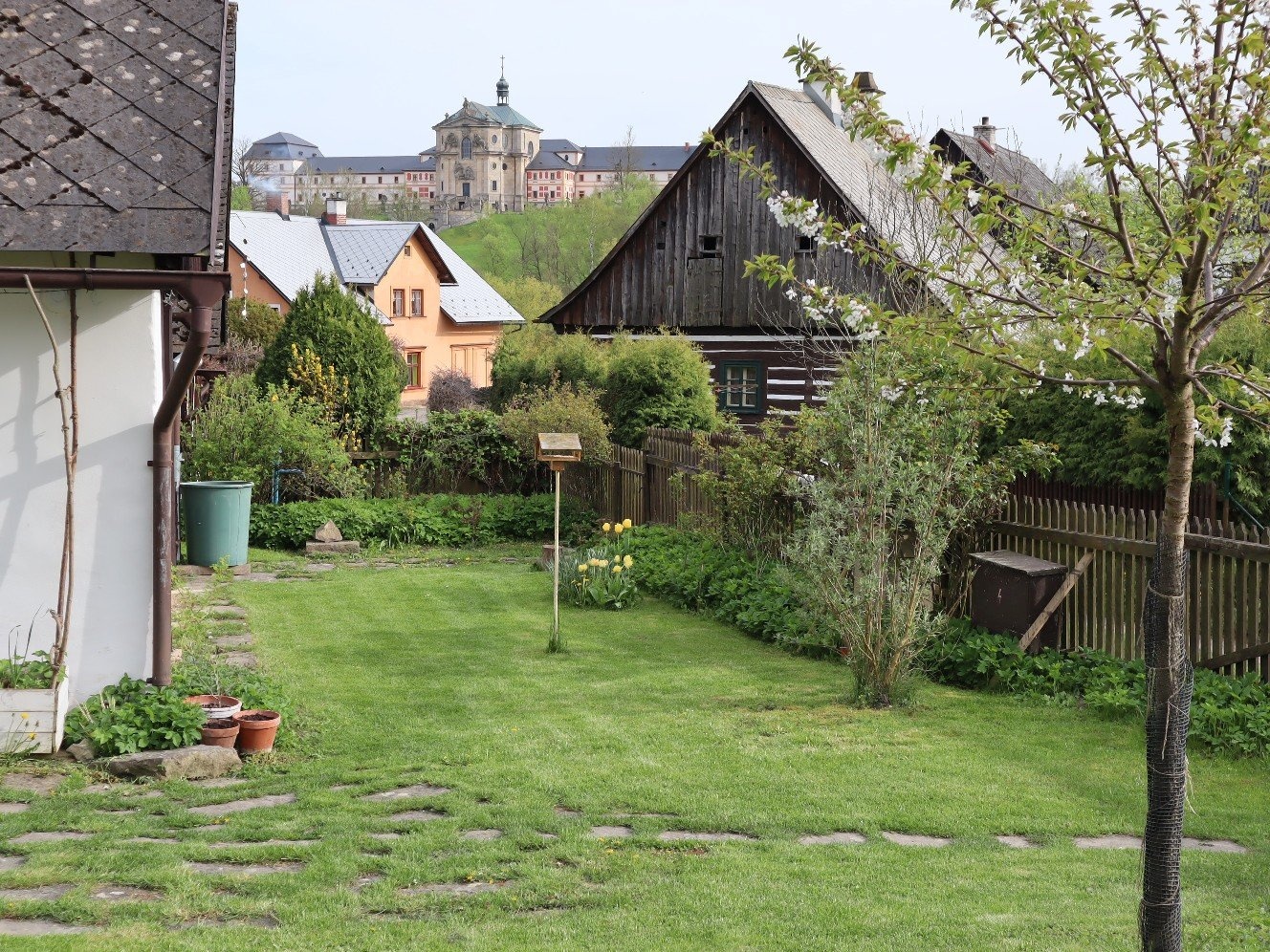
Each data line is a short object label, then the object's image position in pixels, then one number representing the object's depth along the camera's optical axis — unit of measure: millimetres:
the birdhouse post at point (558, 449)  12273
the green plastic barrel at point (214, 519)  15844
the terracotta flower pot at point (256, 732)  7953
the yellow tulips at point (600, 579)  13711
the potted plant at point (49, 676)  7762
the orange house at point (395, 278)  45969
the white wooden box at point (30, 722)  7746
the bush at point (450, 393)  36219
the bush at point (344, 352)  21891
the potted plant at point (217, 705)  8055
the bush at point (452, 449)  20438
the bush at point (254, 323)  31672
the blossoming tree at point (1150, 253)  4020
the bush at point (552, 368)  20844
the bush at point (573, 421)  18375
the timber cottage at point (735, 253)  24031
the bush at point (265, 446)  18312
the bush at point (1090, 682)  8086
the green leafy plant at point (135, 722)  7703
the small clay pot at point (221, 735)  7820
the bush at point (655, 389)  19094
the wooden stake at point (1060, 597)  9930
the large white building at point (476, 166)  155875
